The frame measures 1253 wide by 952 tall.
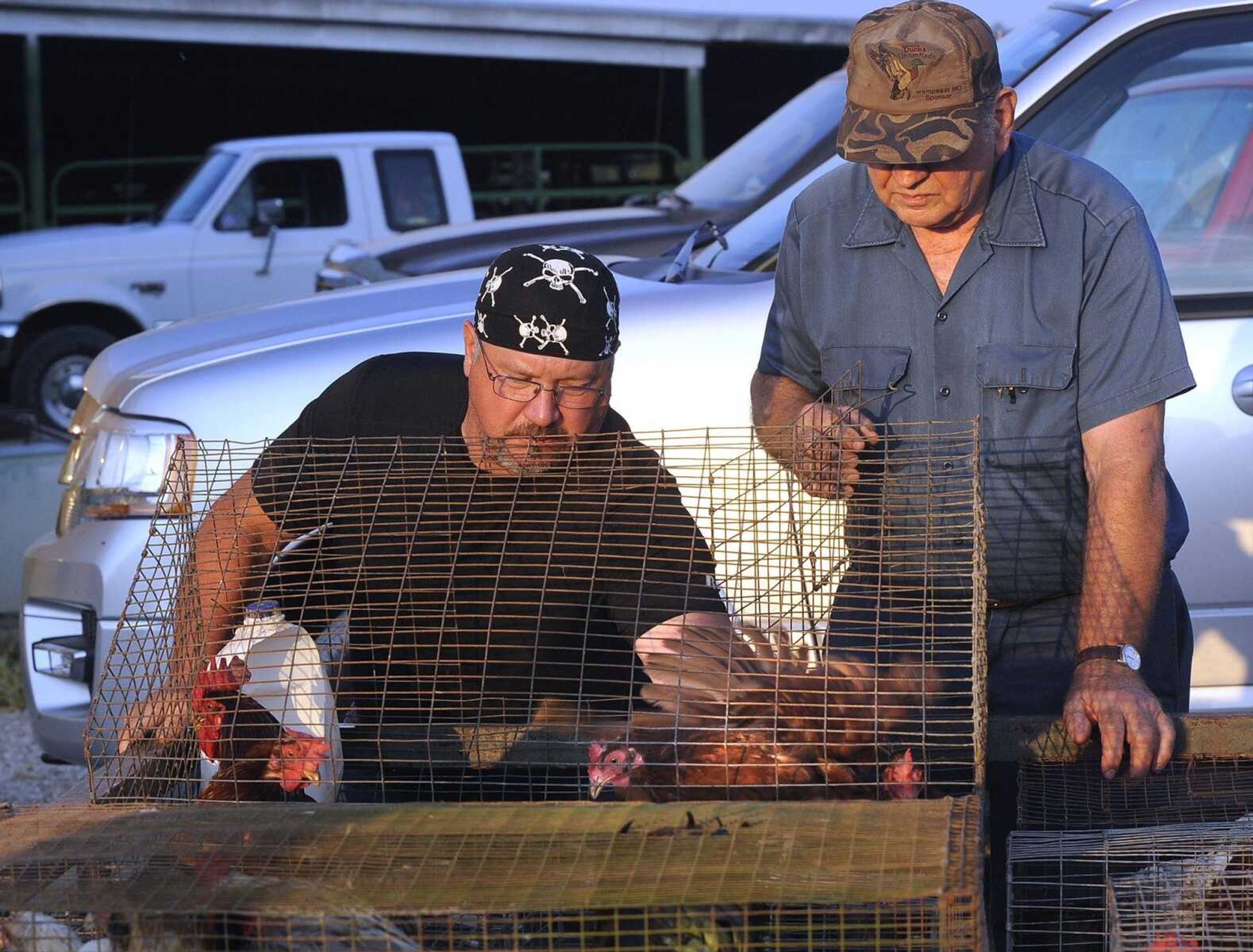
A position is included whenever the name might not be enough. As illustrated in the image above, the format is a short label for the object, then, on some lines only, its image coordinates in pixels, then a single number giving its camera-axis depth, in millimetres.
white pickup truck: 22406
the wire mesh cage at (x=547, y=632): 4578
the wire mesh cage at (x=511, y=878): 3545
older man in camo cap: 5355
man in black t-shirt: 5133
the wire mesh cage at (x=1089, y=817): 4355
